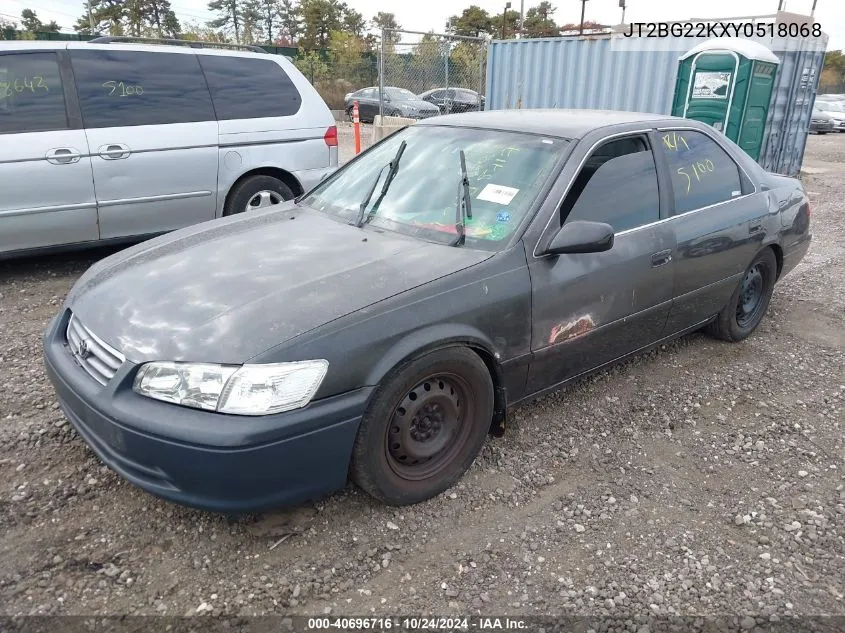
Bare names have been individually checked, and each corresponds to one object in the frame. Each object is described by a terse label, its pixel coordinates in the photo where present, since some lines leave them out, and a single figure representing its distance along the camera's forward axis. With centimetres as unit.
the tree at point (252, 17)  4866
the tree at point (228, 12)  5000
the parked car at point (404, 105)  1577
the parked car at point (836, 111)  2406
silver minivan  499
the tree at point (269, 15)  4878
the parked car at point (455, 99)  1504
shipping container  1134
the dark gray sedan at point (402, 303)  226
